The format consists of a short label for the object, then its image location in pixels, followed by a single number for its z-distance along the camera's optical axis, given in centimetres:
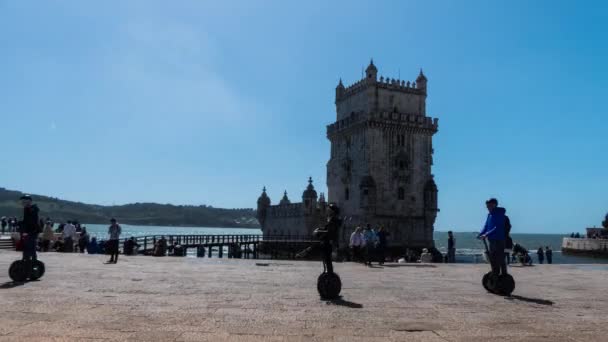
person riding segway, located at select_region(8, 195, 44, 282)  1152
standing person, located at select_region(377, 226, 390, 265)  2160
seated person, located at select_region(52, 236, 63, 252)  2755
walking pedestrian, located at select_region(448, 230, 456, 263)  3111
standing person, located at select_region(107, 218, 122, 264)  1950
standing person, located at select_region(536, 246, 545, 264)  4004
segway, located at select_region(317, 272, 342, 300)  982
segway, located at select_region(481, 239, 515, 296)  1084
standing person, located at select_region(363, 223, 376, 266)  2078
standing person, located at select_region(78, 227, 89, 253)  2956
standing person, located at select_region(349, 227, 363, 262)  2103
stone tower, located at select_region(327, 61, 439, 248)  5728
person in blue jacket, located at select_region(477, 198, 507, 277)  1112
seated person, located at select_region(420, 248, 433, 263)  2525
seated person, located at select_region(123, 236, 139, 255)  2805
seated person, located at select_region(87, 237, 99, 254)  2888
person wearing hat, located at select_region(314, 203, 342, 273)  1041
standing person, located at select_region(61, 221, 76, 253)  2736
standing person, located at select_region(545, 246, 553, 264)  3902
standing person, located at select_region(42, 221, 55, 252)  2644
